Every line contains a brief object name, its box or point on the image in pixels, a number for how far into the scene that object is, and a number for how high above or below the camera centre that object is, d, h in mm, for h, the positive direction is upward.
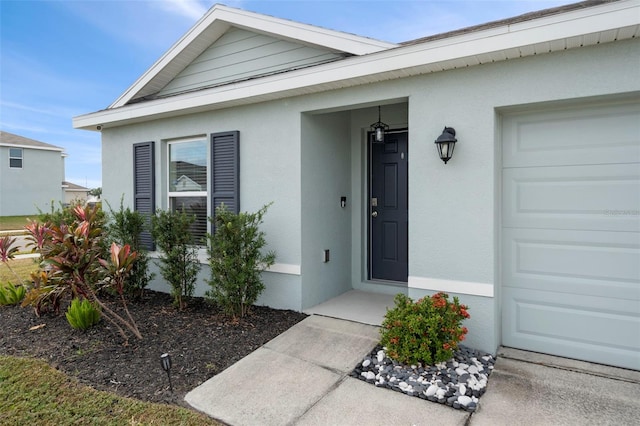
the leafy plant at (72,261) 3584 -513
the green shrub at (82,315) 3941 -1166
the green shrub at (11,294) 5052 -1197
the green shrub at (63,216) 5582 -80
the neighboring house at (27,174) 21141 +2366
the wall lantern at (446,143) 3404 +654
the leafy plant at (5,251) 5087 -570
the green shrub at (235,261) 4180 -609
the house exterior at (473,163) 3078 +520
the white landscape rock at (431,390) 2725 -1398
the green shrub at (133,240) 5371 -448
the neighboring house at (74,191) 29688 +1781
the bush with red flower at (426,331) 3051 -1071
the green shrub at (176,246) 4770 -478
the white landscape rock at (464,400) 2600 -1411
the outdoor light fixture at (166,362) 2756 -1185
